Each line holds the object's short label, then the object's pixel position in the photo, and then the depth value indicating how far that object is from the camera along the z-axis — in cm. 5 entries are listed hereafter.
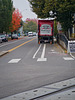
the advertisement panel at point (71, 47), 2558
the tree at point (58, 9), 3875
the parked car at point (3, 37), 5860
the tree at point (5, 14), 6518
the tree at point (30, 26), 16775
